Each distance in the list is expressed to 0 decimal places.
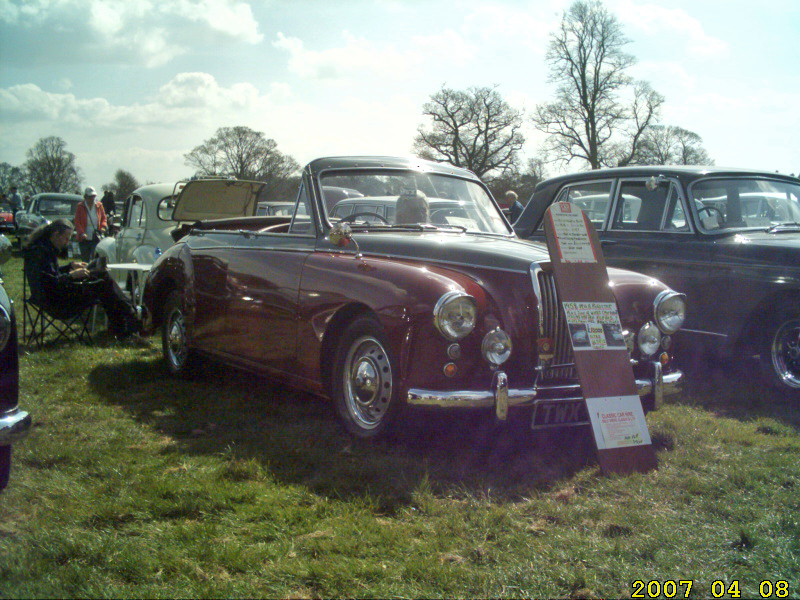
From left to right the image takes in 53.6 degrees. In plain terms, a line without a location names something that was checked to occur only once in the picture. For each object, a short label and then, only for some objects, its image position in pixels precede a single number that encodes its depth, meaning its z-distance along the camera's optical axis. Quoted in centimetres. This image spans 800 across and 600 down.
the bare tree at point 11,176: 5684
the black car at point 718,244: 602
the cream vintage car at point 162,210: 1131
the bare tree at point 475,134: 4428
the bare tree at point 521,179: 4062
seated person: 761
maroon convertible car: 409
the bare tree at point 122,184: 6700
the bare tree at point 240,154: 5891
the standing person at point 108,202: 2172
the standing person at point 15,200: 2991
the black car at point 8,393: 322
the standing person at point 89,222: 1395
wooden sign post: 420
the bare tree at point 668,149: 4041
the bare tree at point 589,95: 3884
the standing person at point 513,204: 1506
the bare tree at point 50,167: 6072
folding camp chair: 779
